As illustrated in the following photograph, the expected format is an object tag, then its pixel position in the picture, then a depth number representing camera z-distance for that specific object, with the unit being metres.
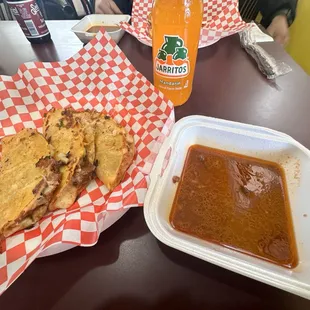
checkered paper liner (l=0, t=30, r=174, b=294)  0.21
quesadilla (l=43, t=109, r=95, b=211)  0.24
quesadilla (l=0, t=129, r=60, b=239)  0.22
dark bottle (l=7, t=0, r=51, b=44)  0.43
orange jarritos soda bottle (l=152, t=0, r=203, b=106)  0.30
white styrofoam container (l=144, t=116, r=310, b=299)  0.19
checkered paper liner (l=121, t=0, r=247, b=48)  0.48
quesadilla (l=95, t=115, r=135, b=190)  0.26
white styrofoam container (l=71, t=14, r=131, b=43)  0.50
